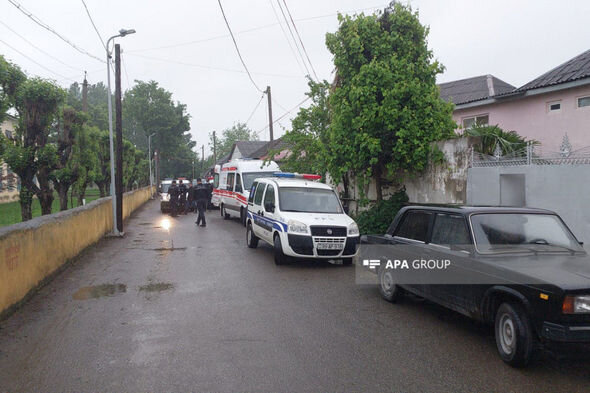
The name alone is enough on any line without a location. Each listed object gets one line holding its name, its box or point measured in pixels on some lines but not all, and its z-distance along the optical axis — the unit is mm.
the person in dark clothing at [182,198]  25625
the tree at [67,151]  18672
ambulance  19208
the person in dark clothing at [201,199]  19109
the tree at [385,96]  13117
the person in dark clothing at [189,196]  27250
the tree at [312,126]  17562
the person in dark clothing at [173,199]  24297
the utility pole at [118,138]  16647
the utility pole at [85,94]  33500
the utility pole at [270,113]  33688
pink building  14336
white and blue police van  10047
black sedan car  4180
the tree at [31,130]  15164
